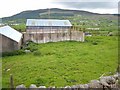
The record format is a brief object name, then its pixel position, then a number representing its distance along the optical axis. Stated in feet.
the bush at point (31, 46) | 30.77
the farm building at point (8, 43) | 30.37
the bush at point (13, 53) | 28.28
